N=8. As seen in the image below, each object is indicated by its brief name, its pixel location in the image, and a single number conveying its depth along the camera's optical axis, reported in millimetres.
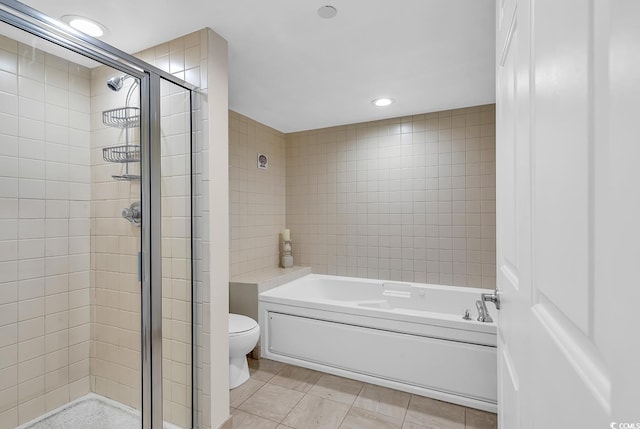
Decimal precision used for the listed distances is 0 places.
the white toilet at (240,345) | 2158
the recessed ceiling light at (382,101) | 2735
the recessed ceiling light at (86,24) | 1521
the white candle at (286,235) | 3633
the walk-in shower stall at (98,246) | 1479
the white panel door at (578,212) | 253
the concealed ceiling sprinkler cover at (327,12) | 1488
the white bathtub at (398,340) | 1996
